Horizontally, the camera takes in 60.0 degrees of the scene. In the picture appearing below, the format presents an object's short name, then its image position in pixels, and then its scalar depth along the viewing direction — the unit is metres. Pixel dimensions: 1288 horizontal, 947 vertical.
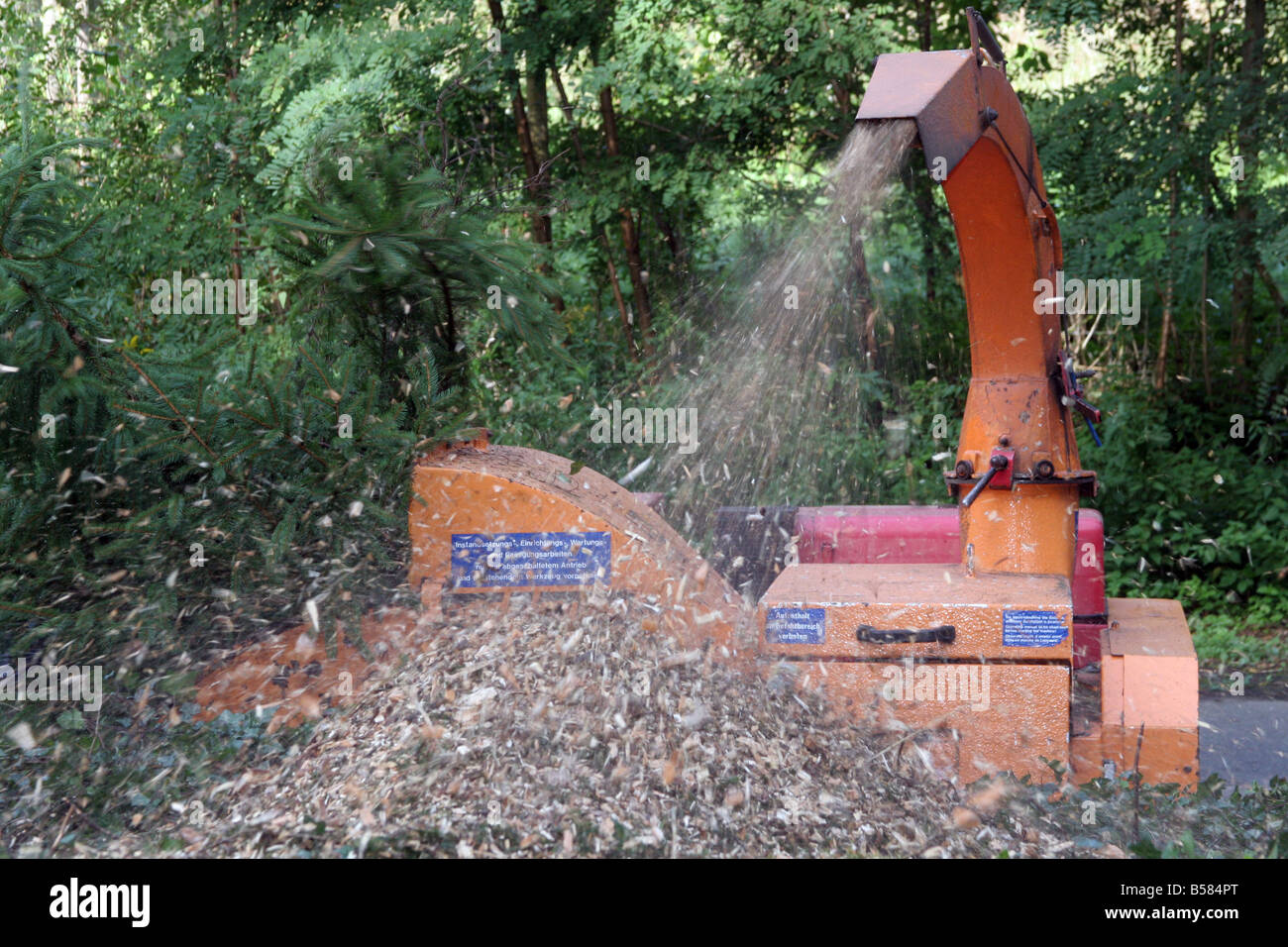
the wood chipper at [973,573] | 4.06
